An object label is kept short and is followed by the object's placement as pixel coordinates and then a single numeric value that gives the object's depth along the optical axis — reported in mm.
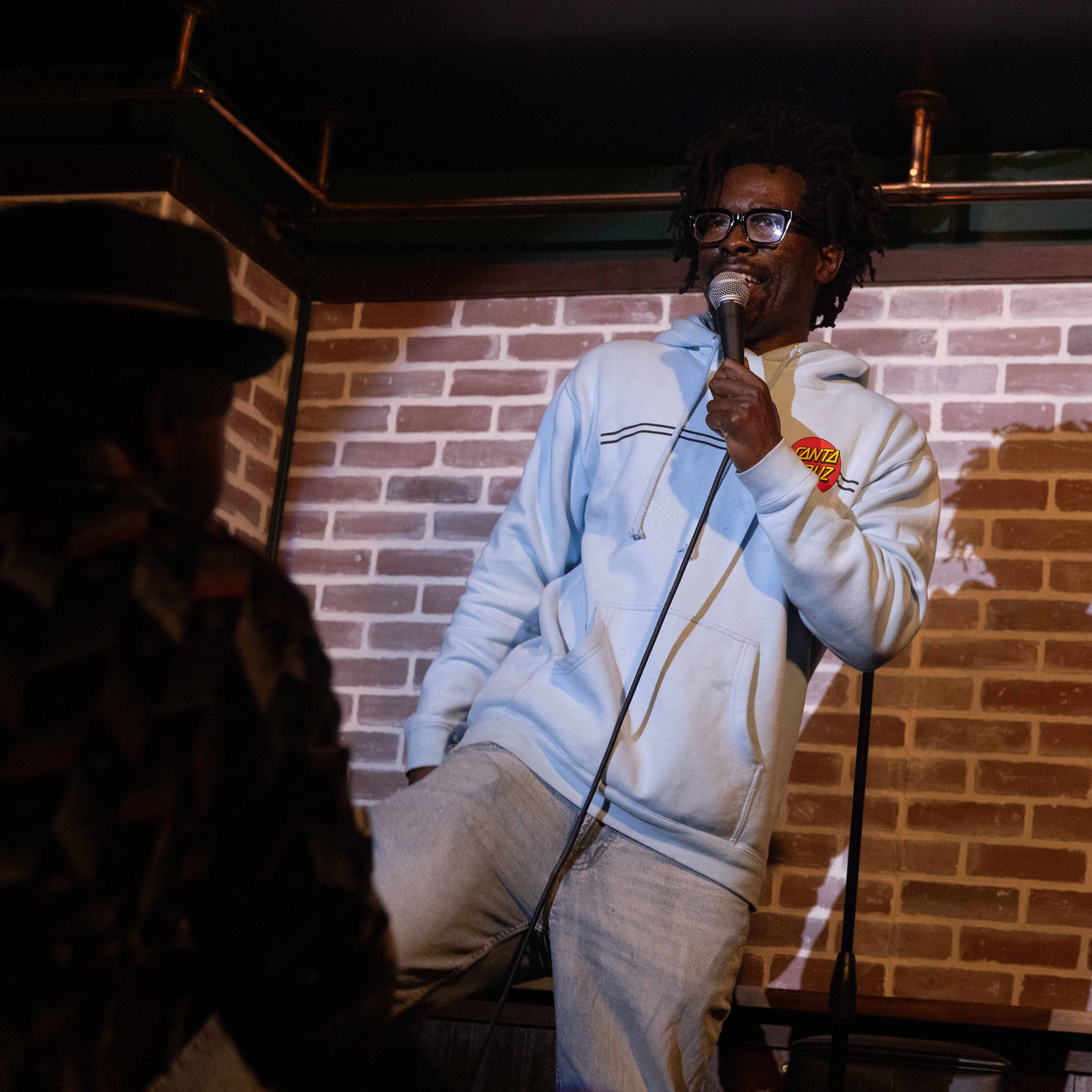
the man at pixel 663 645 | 2117
